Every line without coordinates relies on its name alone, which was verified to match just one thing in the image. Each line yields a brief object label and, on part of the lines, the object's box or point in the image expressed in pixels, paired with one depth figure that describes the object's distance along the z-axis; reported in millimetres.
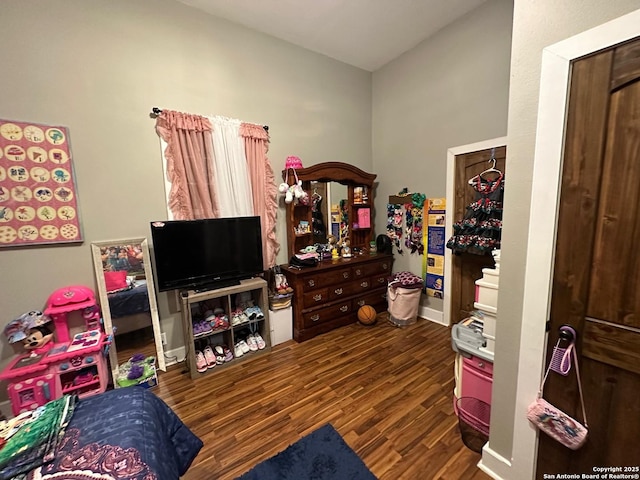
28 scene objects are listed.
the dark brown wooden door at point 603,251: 875
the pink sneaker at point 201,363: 2188
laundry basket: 2920
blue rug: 1332
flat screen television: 2090
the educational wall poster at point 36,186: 1703
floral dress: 2316
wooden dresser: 2695
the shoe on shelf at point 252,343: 2458
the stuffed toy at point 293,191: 2754
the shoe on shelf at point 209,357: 2246
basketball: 2967
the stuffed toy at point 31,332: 1712
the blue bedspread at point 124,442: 792
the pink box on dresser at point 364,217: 3389
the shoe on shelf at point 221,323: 2297
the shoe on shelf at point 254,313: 2469
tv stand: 2141
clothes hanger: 2436
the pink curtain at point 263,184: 2605
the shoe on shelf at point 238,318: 2379
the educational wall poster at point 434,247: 2907
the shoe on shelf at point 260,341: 2494
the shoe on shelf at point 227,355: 2327
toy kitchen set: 1618
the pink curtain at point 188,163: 2205
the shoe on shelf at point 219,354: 2297
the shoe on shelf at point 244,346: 2422
